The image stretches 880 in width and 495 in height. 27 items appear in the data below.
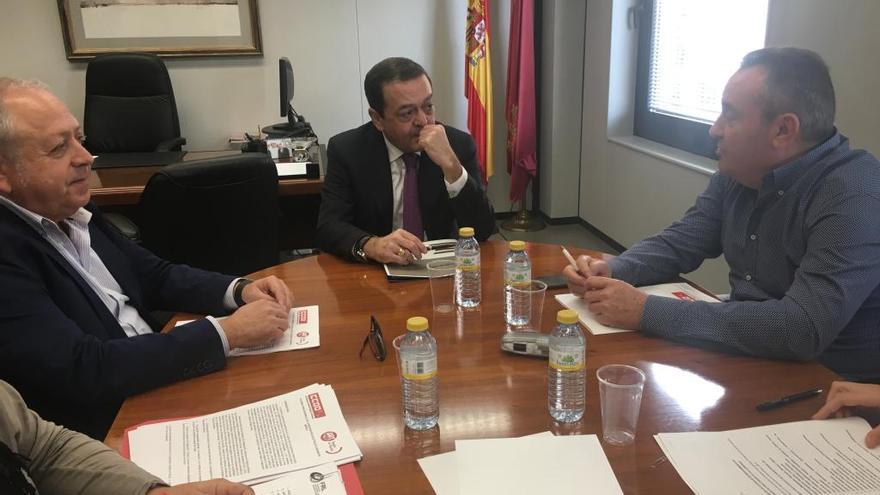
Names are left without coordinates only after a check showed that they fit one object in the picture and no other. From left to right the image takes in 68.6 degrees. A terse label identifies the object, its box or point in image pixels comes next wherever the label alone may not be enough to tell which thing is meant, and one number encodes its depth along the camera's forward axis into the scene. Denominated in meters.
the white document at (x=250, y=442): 0.97
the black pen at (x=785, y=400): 1.09
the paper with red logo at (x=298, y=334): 1.35
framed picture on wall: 4.05
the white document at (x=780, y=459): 0.90
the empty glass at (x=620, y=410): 1.01
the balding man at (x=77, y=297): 1.16
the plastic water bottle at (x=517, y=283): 1.44
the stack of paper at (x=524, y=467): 0.90
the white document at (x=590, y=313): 1.41
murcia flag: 4.26
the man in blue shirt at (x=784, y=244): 1.27
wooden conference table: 0.99
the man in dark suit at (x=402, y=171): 2.11
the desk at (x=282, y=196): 2.73
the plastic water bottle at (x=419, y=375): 1.03
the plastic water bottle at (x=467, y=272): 1.54
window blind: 3.01
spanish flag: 4.27
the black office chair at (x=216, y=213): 2.07
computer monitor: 3.45
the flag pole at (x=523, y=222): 4.64
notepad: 1.74
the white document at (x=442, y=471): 0.91
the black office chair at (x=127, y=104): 3.92
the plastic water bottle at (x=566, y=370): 1.04
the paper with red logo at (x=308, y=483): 0.91
